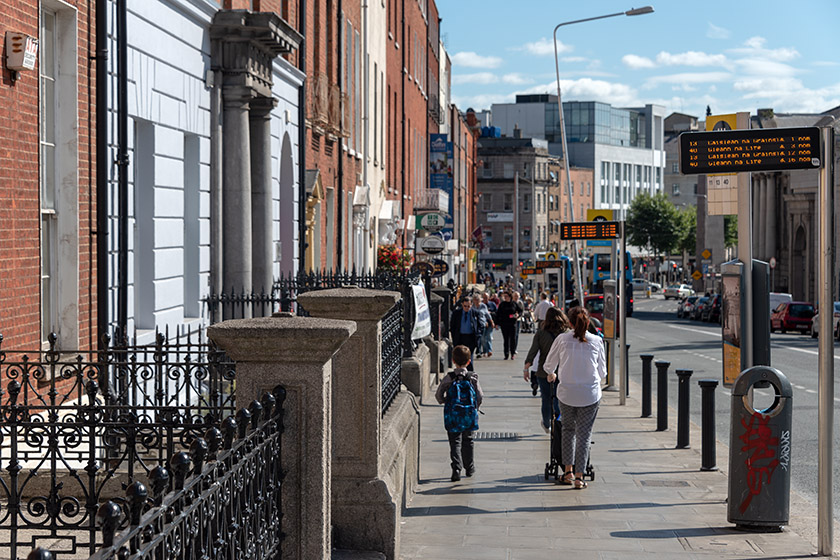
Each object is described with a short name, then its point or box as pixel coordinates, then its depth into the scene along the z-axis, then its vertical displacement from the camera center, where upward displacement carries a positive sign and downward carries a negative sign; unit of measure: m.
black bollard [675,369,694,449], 14.27 -1.99
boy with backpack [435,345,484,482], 11.69 -1.52
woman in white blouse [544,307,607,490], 11.33 -1.29
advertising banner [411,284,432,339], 15.88 -0.86
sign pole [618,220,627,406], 18.53 -1.50
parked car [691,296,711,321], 69.38 -3.32
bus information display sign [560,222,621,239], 20.56 +0.37
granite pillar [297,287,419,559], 7.88 -1.21
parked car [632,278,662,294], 122.88 -3.46
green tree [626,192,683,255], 133.62 +3.30
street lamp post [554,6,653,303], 33.08 +6.89
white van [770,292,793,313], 59.47 -2.40
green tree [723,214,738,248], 122.58 +1.97
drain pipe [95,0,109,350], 11.48 +0.69
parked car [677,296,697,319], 73.06 -3.51
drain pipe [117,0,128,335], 11.97 +0.75
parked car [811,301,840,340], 44.41 -2.85
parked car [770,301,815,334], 52.47 -2.91
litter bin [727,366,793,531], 9.25 -1.59
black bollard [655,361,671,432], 15.97 -2.00
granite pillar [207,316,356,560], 5.62 -0.66
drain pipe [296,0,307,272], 22.33 +1.92
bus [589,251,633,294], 72.22 -1.30
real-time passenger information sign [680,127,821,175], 8.86 +0.77
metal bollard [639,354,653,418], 17.48 -1.93
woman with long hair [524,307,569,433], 13.74 -1.05
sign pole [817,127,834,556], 8.52 -0.82
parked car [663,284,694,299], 110.71 -3.81
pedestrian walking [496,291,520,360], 29.65 -1.72
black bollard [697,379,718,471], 12.44 -1.80
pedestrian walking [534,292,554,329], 28.25 -1.38
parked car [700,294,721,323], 66.12 -3.34
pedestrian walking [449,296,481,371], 24.27 -1.48
